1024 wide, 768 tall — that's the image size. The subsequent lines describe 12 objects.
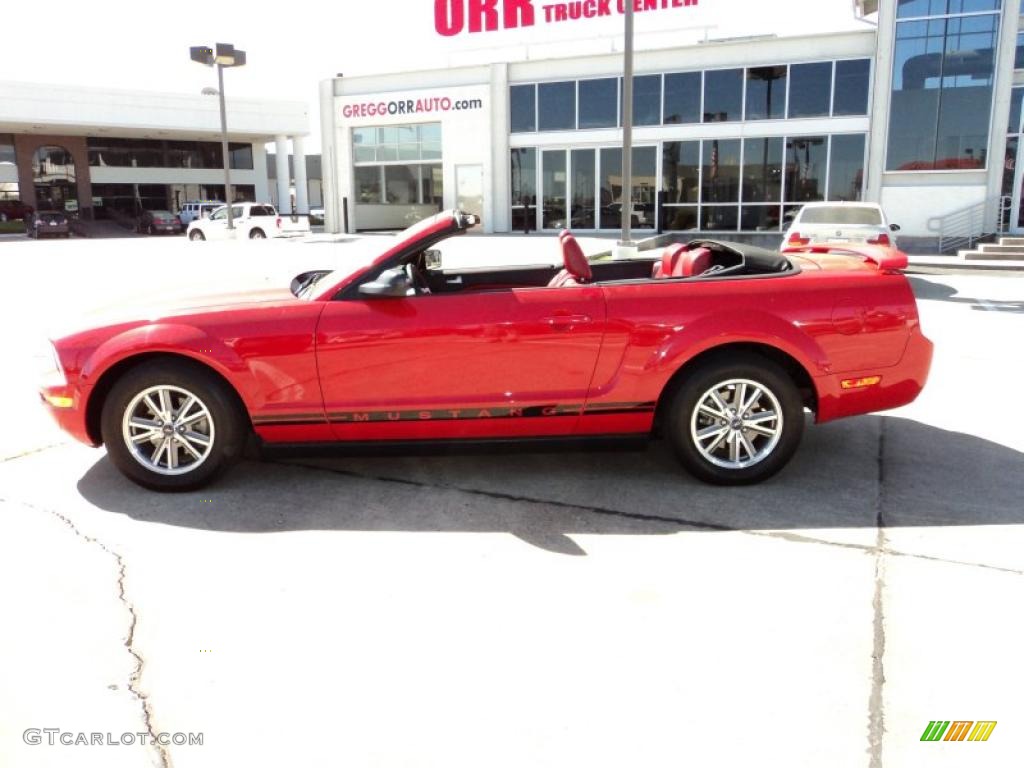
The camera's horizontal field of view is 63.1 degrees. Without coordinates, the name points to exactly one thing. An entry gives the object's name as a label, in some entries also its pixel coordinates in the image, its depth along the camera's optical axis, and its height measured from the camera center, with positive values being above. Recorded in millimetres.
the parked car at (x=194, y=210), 47562 +787
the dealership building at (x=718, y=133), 21391 +2557
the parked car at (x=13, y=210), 50656 +935
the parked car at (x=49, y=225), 40406 +15
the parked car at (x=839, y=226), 12562 -149
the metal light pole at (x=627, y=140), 14742 +1384
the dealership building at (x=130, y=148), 46062 +4887
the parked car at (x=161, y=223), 45312 +42
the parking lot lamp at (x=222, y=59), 31047 +6096
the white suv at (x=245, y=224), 31281 -44
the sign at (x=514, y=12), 26703 +6713
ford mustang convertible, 4266 -744
